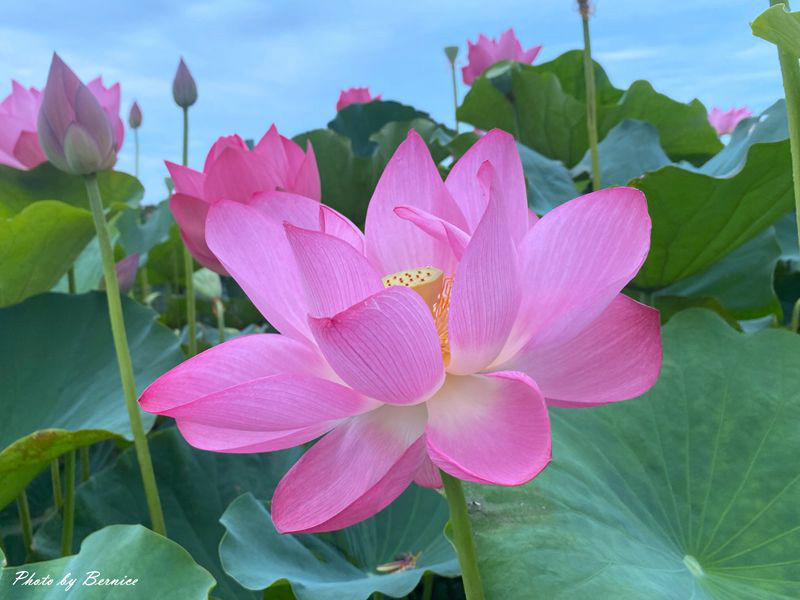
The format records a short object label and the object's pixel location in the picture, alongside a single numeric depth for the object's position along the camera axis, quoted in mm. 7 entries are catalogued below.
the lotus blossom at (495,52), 1957
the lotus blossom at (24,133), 1163
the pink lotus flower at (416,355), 372
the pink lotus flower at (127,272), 1118
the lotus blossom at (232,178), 687
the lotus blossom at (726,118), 2947
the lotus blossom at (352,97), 1853
